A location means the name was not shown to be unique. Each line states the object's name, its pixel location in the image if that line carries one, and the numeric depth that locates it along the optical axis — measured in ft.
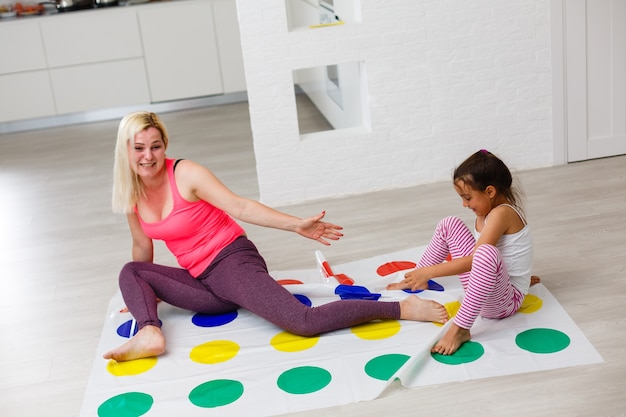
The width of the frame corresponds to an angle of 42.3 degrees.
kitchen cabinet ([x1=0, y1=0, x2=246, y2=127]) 19.67
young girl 8.07
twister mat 7.77
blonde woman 8.73
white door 12.88
